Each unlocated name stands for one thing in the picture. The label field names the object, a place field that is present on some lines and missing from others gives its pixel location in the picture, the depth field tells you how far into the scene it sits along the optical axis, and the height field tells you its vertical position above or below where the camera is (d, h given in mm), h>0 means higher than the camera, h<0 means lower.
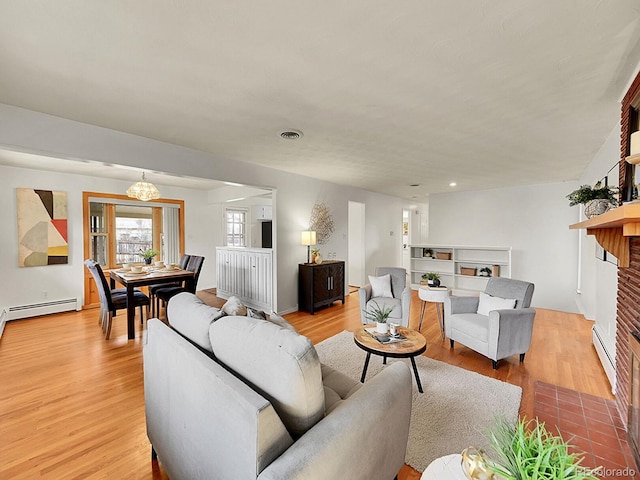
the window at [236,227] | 7047 +195
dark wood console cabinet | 4742 -888
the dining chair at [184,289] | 4301 -847
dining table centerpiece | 4785 -356
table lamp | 4812 -66
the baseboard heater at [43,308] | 4238 -1146
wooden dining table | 3586 -599
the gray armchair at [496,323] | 2775 -950
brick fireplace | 1804 -413
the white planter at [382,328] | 2583 -865
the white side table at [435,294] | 3721 -814
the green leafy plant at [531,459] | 747 -633
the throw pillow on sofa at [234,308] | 1710 -459
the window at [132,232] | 5707 +68
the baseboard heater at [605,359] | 2465 -1241
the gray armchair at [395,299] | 3617 -891
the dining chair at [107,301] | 3549 -860
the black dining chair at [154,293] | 4530 -933
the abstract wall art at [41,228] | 4336 +125
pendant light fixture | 4391 +688
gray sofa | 973 -740
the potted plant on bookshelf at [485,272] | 5629 -778
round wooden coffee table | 2234 -932
